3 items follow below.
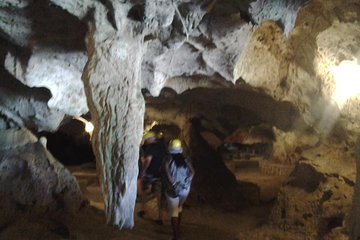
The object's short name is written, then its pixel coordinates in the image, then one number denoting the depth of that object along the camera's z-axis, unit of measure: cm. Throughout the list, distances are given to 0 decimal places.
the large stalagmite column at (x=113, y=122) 423
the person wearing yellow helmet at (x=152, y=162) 612
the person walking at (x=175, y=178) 523
